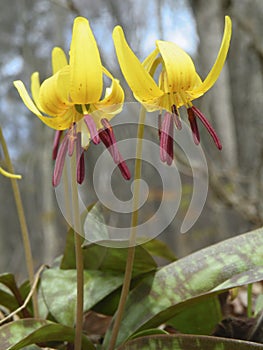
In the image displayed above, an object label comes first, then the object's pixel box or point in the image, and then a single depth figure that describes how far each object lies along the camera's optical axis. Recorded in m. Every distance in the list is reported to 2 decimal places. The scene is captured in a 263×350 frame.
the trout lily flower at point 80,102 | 0.38
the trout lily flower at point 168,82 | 0.39
